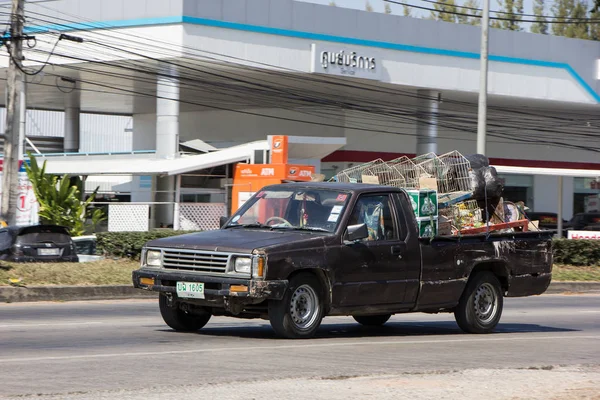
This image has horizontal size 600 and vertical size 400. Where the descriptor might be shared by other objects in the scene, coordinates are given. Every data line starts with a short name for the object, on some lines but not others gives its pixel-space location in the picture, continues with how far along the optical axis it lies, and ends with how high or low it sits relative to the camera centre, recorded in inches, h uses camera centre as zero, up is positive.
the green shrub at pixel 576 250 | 1166.2 -38.2
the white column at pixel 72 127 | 2393.0 +176.7
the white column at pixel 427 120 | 2046.0 +187.2
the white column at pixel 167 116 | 1750.7 +152.0
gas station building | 1660.9 +230.0
